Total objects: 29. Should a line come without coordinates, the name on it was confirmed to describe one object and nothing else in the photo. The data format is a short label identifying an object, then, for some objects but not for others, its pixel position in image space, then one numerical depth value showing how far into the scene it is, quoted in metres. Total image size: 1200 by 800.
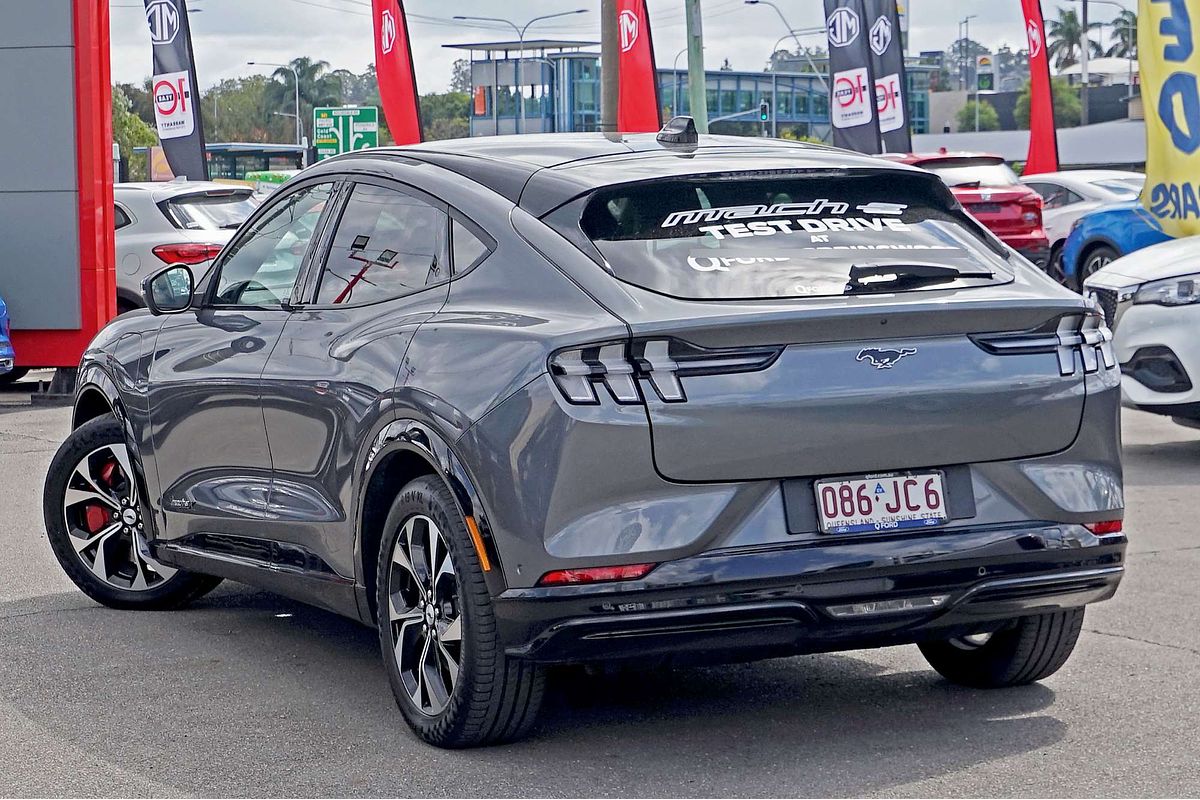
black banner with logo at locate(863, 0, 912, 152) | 30.41
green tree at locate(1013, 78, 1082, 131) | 126.38
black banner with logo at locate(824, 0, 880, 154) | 29.66
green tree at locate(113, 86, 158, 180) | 105.00
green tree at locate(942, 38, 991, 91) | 178.52
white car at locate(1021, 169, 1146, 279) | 22.94
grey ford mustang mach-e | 4.26
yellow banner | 13.69
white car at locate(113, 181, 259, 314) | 16.02
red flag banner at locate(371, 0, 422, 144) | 28.70
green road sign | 38.84
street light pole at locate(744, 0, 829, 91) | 66.67
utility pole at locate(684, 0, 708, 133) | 26.41
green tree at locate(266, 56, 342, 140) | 171.25
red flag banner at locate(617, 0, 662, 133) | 27.23
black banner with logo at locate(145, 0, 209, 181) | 25.19
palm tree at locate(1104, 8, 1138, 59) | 135.62
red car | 21.95
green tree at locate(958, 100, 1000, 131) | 136.38
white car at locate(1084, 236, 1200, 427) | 10.16
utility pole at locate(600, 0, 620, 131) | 26.52
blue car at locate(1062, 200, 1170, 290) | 17.69
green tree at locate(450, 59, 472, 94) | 171.50
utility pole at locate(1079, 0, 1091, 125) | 93.25
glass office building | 115.19
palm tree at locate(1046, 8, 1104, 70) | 168.88
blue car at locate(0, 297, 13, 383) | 13.46
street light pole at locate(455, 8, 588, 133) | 88.69
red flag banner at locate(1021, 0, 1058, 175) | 33.62
